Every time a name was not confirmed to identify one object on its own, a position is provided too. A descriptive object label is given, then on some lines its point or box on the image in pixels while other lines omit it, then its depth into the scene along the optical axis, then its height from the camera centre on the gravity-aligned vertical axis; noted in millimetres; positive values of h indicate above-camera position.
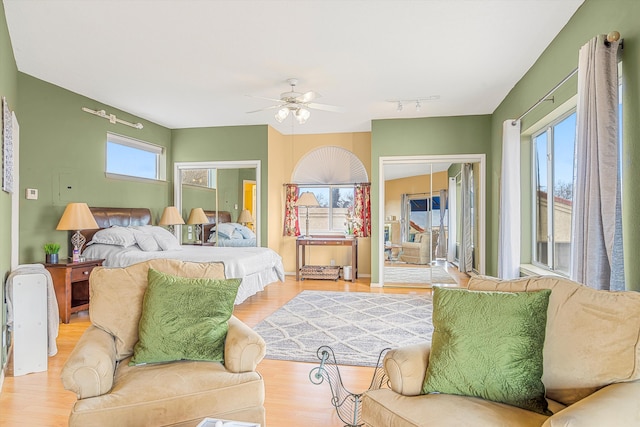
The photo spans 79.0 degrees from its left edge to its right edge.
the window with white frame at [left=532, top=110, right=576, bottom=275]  3684 +332
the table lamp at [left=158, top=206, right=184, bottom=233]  6422 +86
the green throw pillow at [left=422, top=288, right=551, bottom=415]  1563 -532
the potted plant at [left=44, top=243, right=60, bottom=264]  4348 -349
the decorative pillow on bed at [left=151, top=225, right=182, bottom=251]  5406 -239
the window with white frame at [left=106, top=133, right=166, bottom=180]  5738 +1036
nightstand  4262 -637
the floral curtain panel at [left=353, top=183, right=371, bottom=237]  7211 +218
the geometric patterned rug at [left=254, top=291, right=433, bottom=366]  3391 -1097
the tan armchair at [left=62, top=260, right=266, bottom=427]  1650 -727
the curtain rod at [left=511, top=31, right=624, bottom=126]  2289 +1113
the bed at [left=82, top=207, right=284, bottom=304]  4734 -389
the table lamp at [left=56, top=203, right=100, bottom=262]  4480 +0
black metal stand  2028 -1078
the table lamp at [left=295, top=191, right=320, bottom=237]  7254 +421
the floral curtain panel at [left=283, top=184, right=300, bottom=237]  7453 +182
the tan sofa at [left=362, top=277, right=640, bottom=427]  1350 -610
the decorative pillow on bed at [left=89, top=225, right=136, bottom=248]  4949 -204
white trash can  6887 -879
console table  6914 -368
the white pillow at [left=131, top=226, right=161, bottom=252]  5148 -243
